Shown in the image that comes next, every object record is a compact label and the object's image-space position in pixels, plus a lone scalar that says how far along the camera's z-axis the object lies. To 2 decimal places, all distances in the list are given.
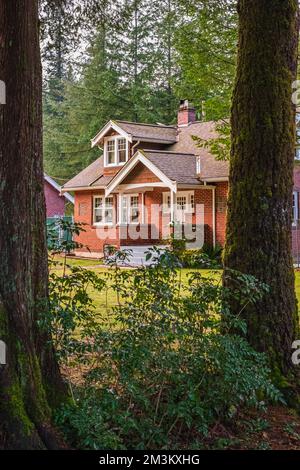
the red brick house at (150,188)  20.61
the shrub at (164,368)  3.60
